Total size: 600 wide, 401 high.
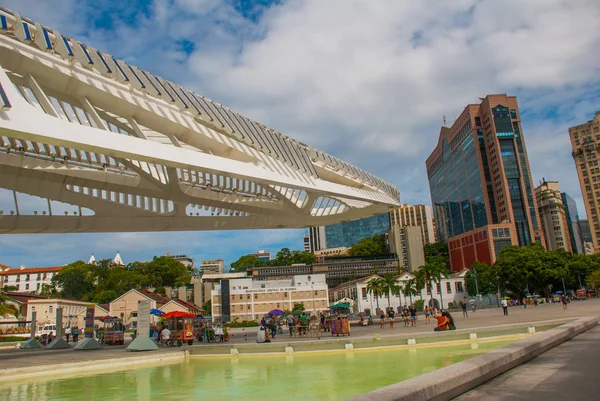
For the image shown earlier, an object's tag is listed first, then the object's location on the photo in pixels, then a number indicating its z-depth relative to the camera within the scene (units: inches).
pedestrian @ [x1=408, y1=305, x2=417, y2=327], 1116.4
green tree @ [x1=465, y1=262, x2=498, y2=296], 2941.2
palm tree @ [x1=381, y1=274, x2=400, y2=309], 2109.1
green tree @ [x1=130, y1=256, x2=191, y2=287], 4719.5
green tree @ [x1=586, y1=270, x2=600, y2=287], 2588.6
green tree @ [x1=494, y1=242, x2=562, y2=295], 2623.0
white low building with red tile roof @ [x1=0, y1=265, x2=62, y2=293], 4810.5
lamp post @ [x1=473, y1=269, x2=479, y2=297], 2886.3
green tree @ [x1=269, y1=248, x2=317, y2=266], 5049.2
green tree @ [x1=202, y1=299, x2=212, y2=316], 3724.4
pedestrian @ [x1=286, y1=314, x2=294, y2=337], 1042.1
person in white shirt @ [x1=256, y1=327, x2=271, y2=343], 775.2
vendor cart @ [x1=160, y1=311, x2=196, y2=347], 868.0
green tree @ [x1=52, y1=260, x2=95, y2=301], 4037.9
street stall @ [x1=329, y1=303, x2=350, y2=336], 887.1
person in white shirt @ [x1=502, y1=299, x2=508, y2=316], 1238.9
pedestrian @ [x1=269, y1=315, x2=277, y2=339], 1080.6
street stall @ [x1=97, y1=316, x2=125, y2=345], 1085.1
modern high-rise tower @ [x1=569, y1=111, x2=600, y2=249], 4766.2
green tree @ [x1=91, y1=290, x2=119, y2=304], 3758.6
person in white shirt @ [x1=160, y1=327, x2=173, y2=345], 896.3
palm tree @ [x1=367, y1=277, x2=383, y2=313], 2194.4
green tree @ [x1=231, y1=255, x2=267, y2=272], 5452.8
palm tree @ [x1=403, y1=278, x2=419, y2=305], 2126.0
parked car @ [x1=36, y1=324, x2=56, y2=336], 1998.3
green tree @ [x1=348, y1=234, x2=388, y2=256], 5305.1
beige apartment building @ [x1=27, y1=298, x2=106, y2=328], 2534.4
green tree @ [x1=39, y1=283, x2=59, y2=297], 4156.0
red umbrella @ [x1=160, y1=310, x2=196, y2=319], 992.9
